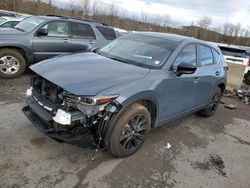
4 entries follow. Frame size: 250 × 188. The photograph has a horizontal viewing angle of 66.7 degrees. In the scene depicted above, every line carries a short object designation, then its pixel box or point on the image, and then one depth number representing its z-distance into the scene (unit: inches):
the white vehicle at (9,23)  284.7
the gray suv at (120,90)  88.9
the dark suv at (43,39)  192.7
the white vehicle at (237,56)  308.9
